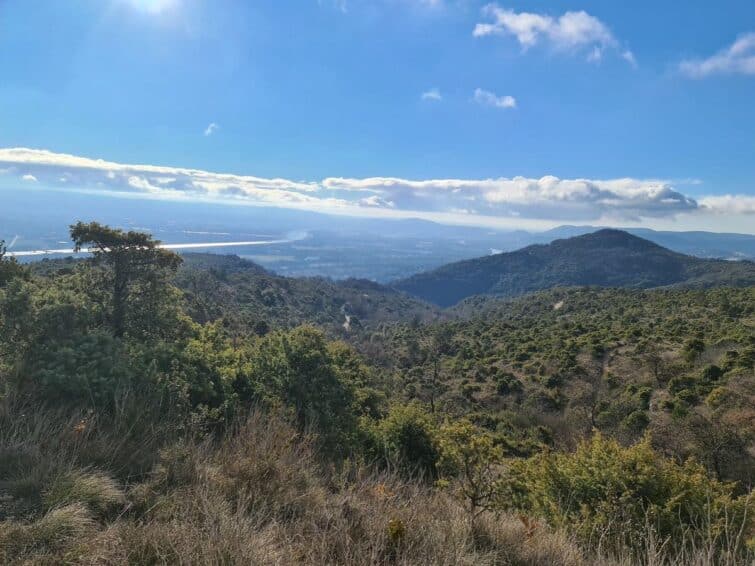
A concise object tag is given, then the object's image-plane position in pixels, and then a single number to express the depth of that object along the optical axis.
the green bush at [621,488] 5.29
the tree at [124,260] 11.50
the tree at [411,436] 10.70
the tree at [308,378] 10.71
